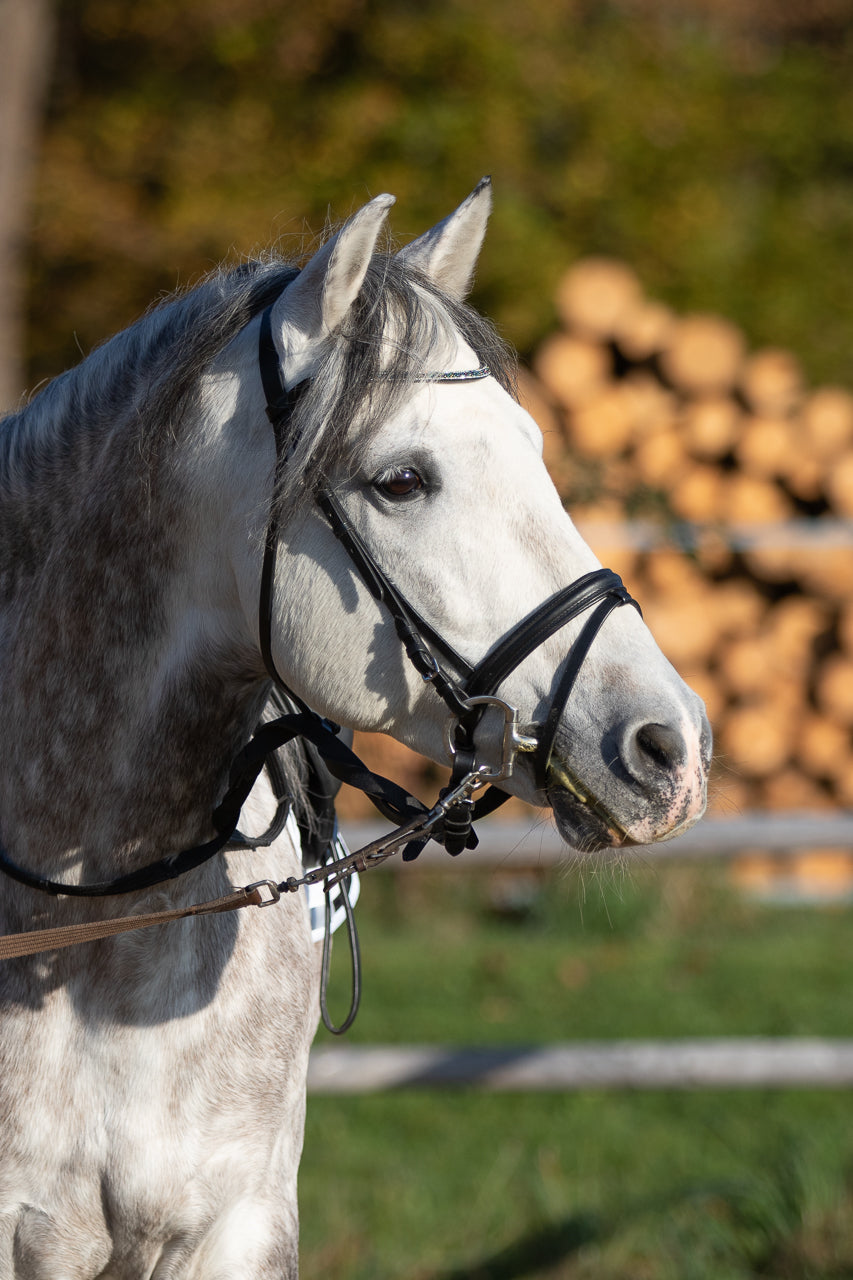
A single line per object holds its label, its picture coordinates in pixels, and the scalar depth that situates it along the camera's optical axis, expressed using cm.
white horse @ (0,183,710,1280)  799
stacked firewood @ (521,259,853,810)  1936
